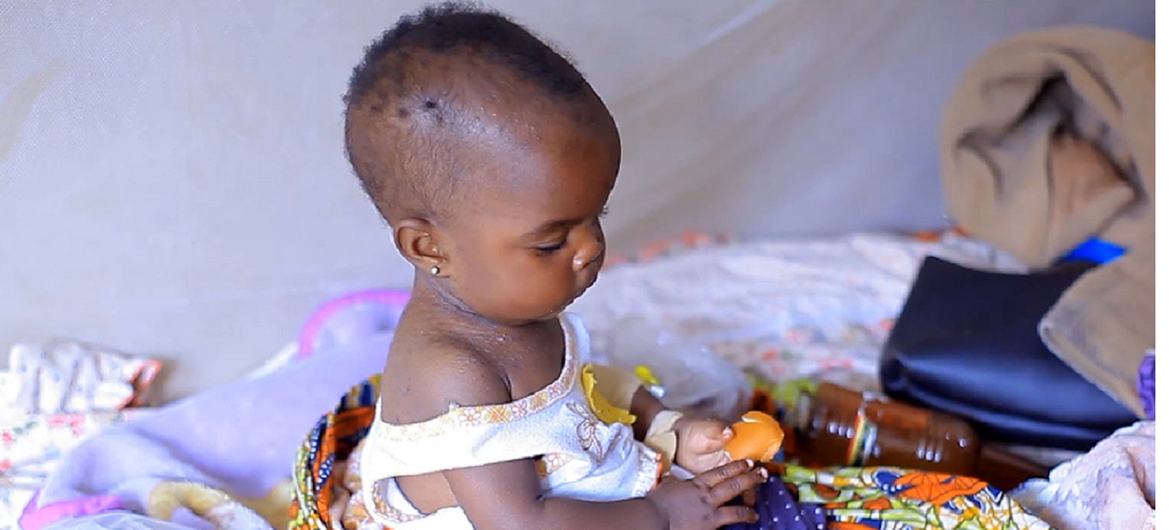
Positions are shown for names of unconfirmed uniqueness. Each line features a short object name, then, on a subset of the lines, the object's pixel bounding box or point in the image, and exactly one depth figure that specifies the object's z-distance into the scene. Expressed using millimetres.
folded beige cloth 1582
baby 945
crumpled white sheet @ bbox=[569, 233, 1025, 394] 1739
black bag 1521
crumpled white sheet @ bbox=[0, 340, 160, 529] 1476
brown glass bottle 1435
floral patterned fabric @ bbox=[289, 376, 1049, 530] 1179
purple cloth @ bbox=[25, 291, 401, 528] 1346
